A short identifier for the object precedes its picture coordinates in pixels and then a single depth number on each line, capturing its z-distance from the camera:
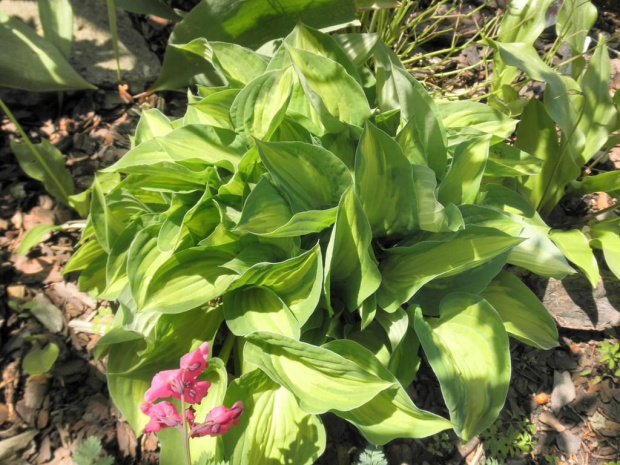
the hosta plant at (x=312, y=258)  0.48
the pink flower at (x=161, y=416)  0.38
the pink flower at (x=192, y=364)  0.38
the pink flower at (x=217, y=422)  0.39
